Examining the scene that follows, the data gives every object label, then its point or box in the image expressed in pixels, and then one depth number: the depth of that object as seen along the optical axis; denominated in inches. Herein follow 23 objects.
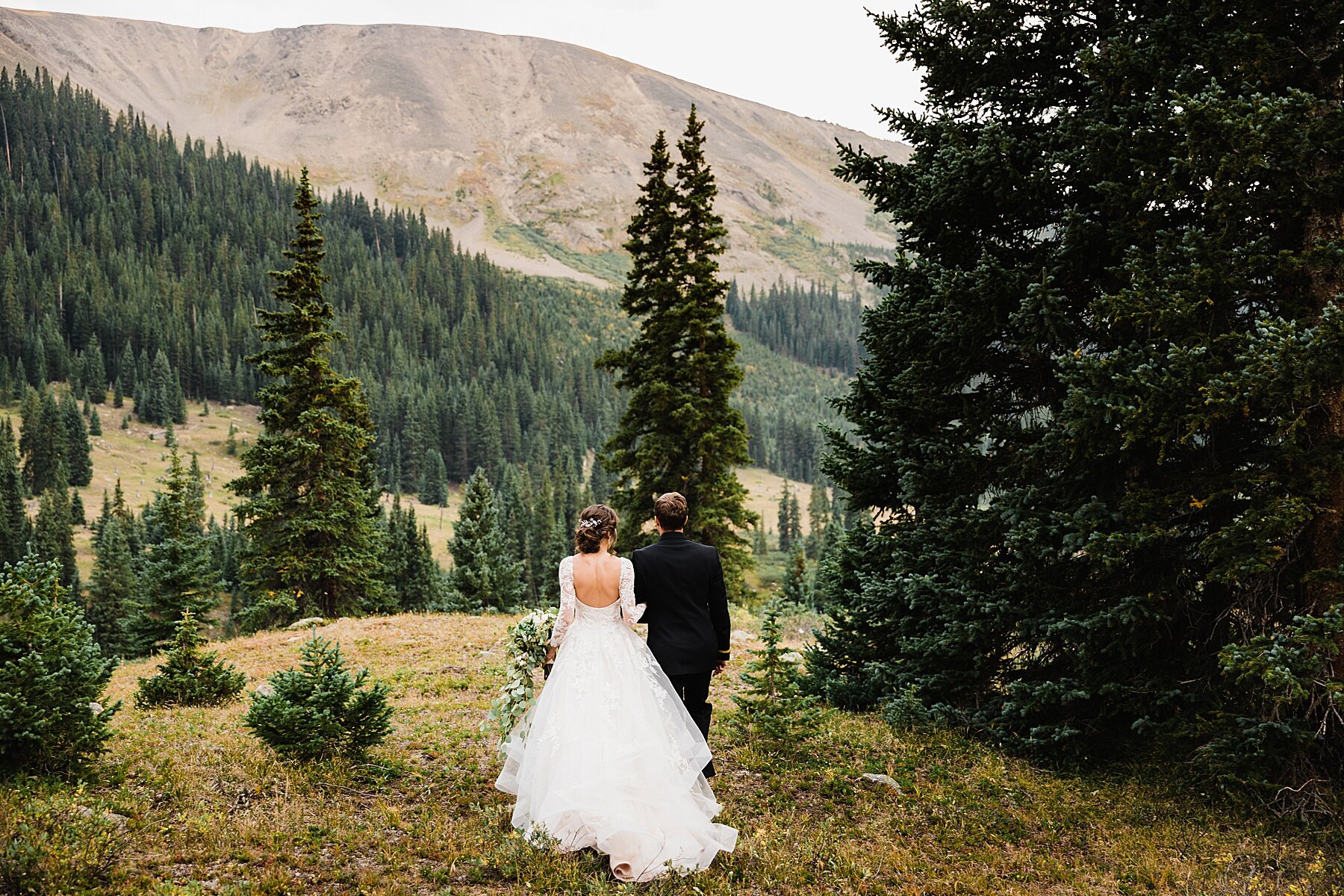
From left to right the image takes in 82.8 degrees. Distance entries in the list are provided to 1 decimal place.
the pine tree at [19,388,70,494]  4227.4
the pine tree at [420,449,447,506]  5354.3
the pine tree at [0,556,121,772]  279.9
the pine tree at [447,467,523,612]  1961.1
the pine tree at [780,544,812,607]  2438.5
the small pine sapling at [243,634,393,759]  343.0
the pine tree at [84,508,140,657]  2699.3
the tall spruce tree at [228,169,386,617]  1024.2
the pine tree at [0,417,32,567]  3501.5
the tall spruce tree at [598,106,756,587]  951.6
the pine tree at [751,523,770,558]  4751.5
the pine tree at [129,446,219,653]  1321.4
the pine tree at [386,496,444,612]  2458.2
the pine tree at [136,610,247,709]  515.2
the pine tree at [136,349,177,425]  5329.7
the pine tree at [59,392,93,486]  4303.6
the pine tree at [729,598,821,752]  392.8
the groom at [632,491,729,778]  312.2
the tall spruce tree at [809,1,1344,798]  291.7
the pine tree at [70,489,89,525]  3847.2
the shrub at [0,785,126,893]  214.4
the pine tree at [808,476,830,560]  4970.5
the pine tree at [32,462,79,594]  3255.4
